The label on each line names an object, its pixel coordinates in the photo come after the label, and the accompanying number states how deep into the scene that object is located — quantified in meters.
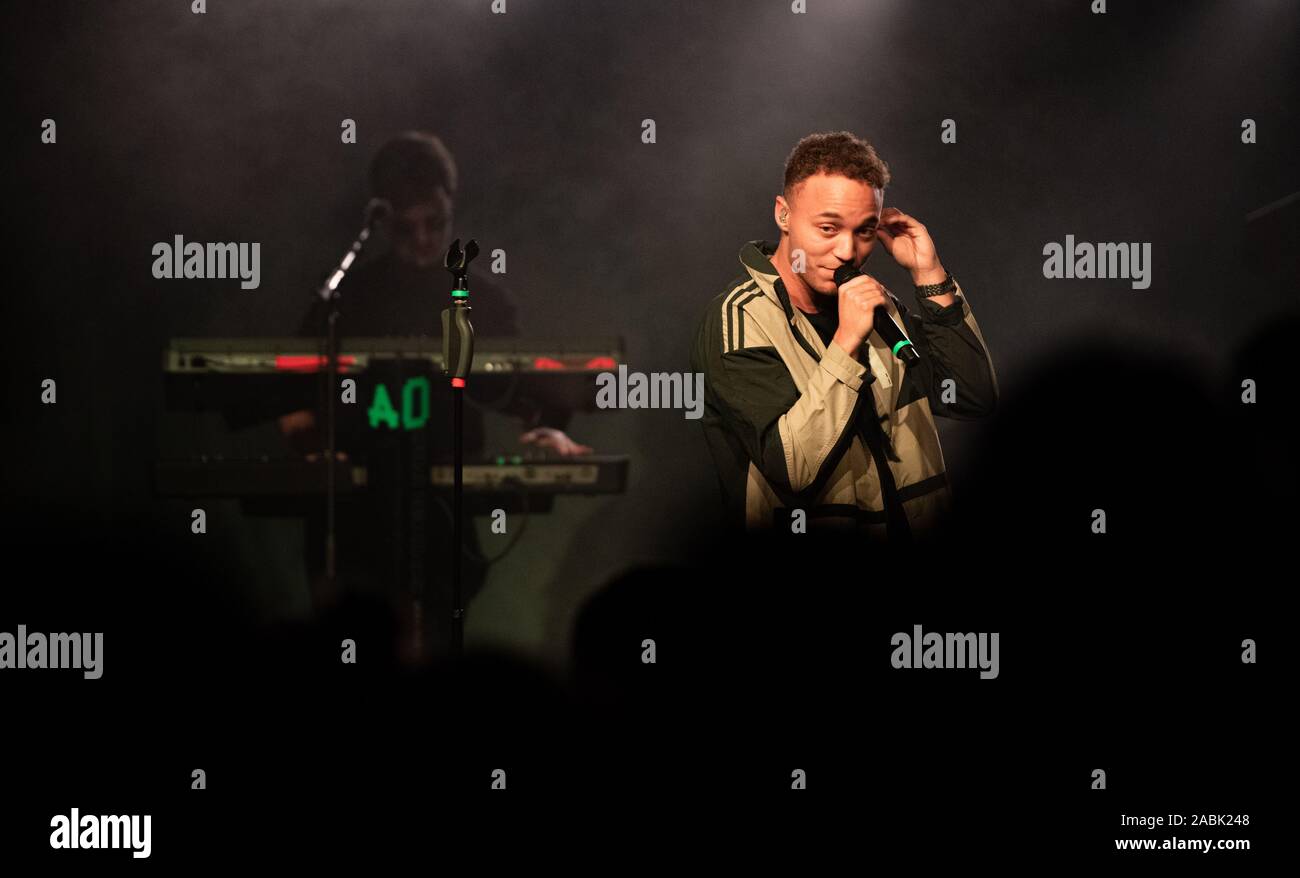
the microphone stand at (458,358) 6.22
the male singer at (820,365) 6.62
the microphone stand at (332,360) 6.67
